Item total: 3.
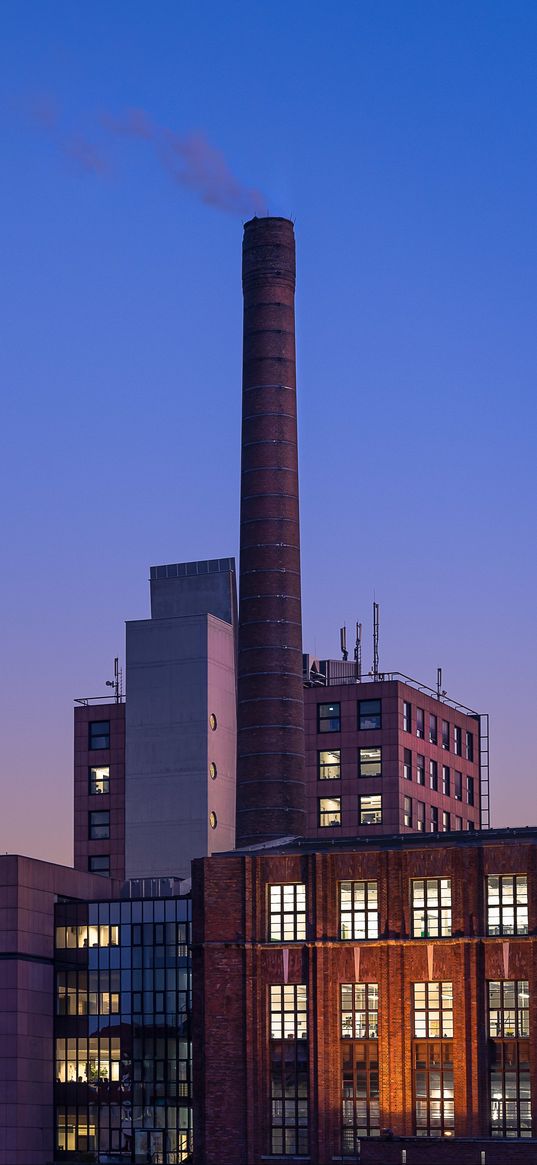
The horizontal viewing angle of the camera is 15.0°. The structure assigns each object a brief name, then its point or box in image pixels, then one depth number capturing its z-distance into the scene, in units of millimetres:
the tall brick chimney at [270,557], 138750
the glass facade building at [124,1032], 124375
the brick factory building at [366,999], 100312
